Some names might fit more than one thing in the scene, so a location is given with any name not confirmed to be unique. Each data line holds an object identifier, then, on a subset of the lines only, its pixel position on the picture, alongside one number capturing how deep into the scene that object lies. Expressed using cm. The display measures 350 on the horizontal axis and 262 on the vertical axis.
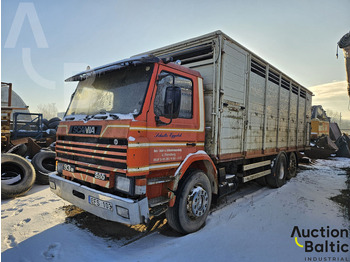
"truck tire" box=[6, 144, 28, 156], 721
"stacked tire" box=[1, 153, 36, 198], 491
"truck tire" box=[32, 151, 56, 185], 589
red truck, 294
